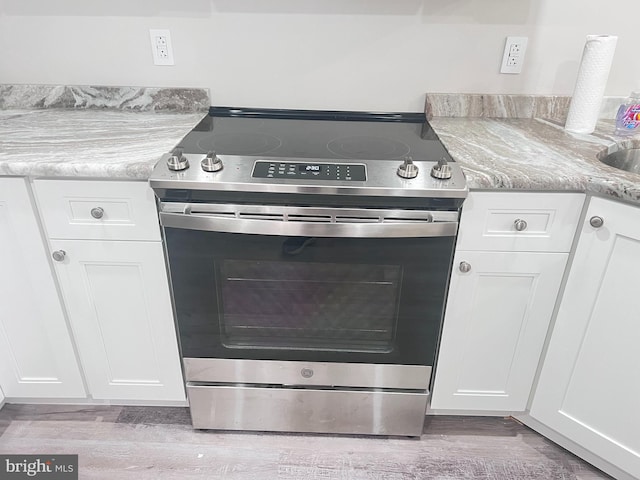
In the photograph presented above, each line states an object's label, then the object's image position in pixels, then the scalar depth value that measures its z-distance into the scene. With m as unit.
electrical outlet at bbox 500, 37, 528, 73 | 1.50
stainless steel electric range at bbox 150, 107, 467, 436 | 1.11
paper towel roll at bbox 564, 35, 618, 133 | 1.33
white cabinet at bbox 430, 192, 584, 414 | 1.16
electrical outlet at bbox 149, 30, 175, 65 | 1.52
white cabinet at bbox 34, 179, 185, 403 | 1.17
